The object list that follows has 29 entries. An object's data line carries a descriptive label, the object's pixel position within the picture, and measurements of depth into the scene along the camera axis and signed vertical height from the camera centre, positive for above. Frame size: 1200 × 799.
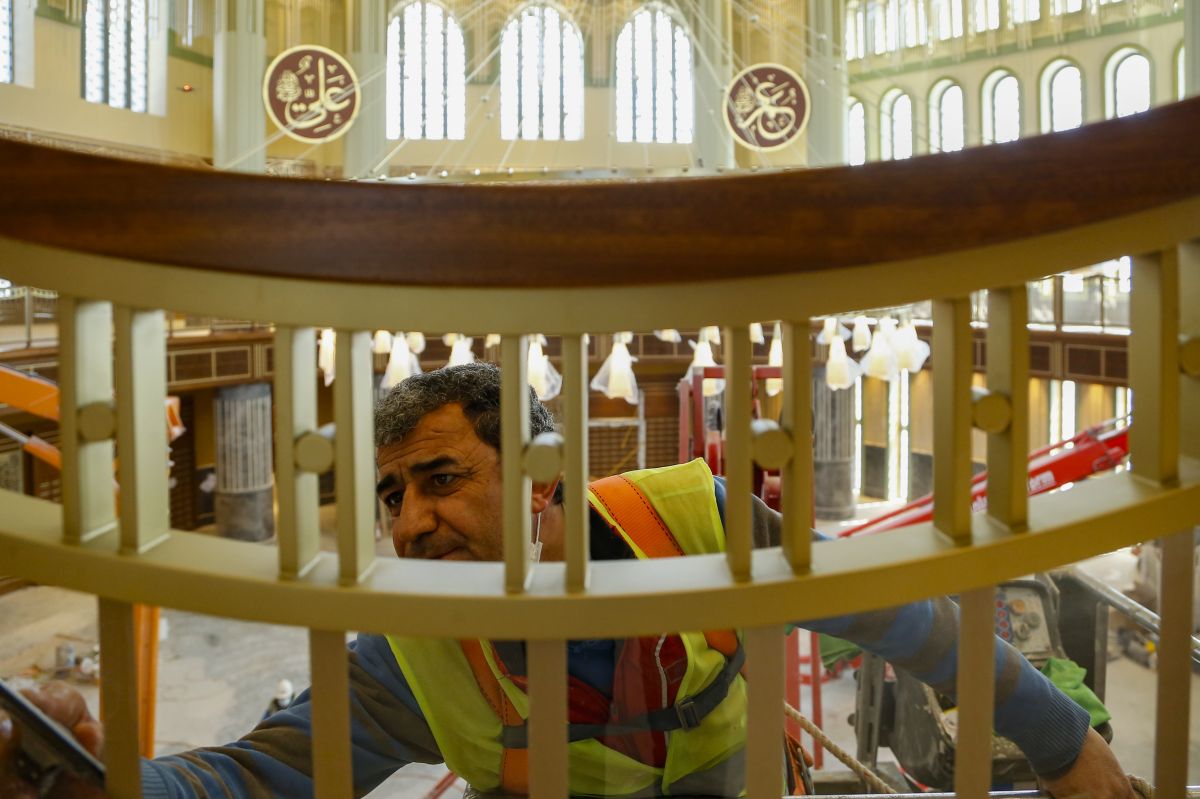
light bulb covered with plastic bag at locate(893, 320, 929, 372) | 6.03 +0.26
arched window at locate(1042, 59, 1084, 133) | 14.17 +4.46
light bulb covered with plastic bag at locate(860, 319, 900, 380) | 6.02 +0.20
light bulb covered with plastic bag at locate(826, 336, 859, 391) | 6.50 +0.15
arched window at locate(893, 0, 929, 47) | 15.61 +6.14
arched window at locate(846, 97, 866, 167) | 16.91 +4.72
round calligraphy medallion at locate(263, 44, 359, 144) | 9.58 +3.08
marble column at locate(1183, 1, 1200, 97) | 9.83 +3.55
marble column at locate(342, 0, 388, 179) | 15.35 +5.21
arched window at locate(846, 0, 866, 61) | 16.62 +6.35
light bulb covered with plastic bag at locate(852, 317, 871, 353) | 7.21 +0.42
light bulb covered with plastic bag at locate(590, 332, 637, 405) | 6.35 +0.11
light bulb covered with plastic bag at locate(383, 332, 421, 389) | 5.67 +0.19
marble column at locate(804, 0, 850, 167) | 15.66 +4.95
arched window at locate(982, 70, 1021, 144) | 14.98 +4.53
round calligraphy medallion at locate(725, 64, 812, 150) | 9.81 +2.99
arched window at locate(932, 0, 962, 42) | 15.37 +6.09
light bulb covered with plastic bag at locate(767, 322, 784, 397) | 7.27 +0.27
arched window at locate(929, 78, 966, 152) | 15.66 +4.57
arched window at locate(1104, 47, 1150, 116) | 13.41 +4.42
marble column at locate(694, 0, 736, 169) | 15.91 +5.32
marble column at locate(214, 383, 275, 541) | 12.56 -0.91
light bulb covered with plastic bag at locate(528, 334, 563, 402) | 6.00 +0.13
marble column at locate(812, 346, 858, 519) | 14.01 -0.94
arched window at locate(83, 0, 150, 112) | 12.62 +4.74
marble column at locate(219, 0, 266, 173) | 13.75 +4.61
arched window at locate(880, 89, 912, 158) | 16.31 +4.62
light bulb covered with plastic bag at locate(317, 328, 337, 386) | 5.82 +0.25
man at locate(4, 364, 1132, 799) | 1.11 -0.38
